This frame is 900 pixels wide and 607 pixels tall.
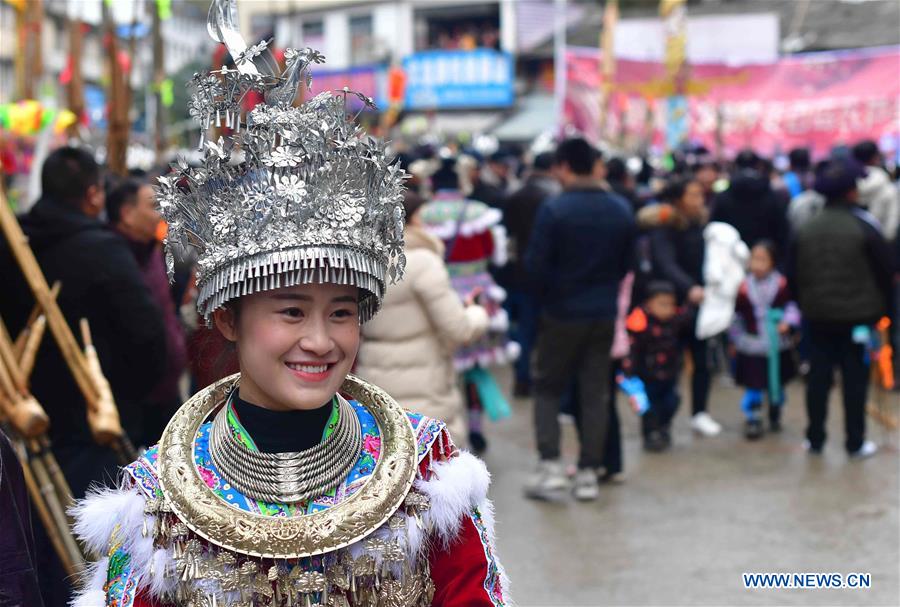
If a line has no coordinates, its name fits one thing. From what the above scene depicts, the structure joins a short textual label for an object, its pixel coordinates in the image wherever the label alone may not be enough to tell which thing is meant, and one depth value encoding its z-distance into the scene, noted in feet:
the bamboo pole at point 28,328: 15.15
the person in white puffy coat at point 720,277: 27.61
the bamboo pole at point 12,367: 13.89
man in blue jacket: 22.15
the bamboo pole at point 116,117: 26.74
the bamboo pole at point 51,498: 14.25
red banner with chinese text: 62.44
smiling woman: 7.05
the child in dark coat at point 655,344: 26.99
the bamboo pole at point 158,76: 38.38
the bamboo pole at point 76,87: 36.02
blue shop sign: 123.75
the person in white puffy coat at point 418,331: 19.30
